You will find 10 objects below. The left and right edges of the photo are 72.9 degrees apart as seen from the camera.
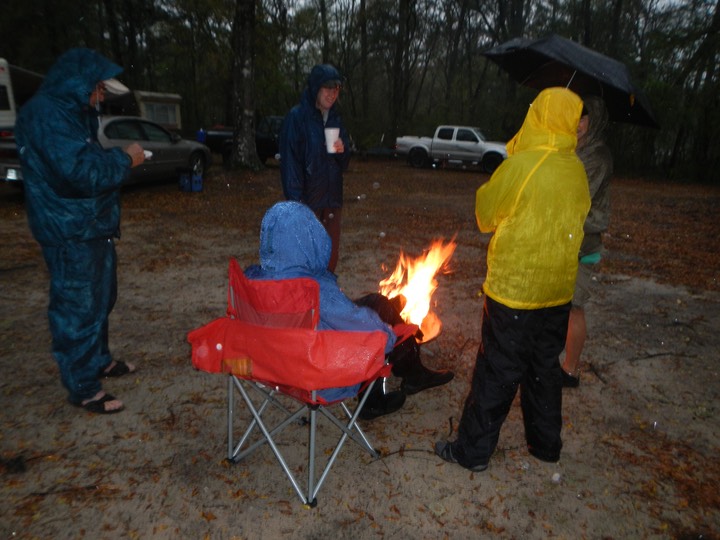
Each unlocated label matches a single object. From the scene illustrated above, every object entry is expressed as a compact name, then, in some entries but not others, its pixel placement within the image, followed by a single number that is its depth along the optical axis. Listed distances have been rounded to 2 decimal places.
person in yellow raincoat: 2.39
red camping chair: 2.16
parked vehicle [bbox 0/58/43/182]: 9.05
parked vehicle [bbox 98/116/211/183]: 10.48
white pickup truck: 19.36
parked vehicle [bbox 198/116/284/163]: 18.66
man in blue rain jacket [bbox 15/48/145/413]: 2.74
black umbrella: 2.96
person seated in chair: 2.37
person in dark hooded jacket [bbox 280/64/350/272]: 4.27
